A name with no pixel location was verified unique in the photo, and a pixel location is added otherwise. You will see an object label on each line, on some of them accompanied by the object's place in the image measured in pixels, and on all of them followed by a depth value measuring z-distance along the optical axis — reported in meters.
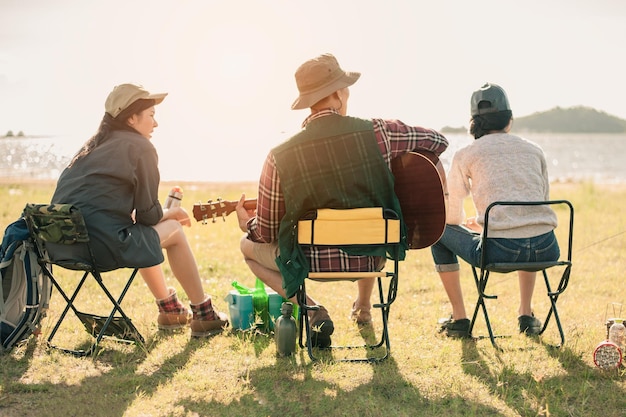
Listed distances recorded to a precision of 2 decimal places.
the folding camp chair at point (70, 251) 4.16
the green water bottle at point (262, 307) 4.83
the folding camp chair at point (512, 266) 4.07
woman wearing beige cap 4.33
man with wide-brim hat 3.91
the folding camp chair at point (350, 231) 3.89
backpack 4.33
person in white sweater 4.30
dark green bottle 4.25
